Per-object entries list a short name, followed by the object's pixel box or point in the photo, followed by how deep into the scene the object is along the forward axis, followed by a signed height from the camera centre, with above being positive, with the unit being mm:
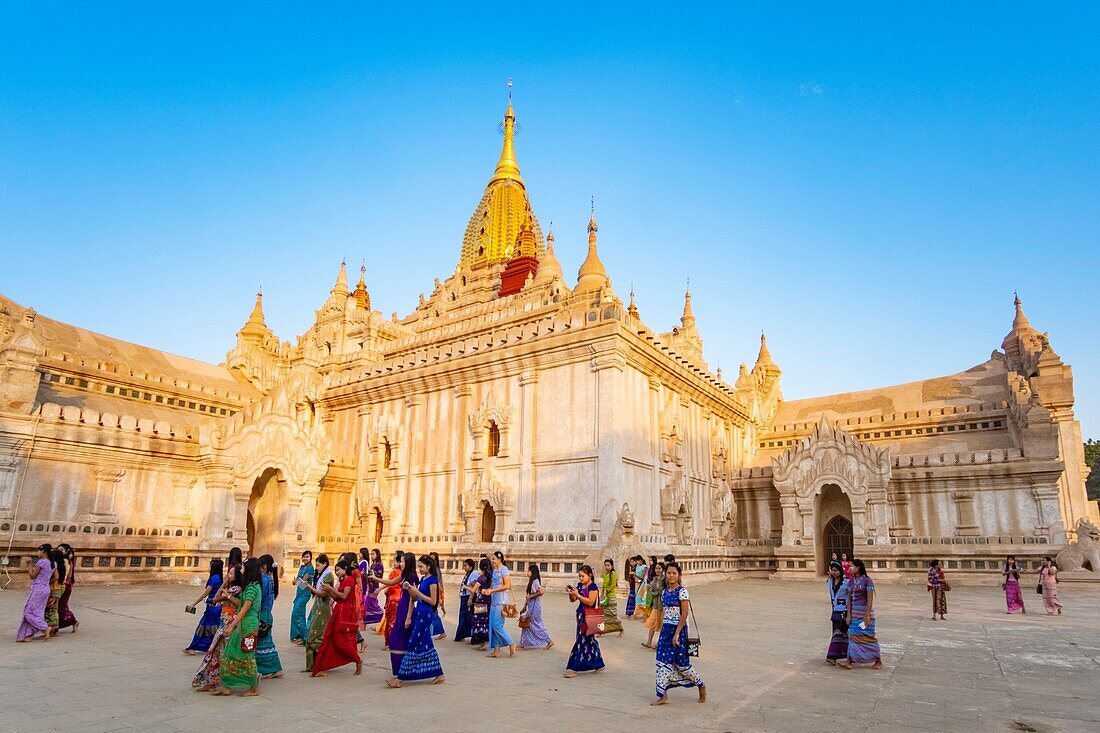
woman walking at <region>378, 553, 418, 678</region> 9375 -1384
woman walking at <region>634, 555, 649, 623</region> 17141 -1626
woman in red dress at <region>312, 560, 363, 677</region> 9953 -1640
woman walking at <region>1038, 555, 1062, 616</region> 17344 -1479
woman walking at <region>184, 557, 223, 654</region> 11047 -1678
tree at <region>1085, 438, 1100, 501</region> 67750 +5472
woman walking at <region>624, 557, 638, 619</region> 17719 -1860
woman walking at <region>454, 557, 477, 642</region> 12906 -1562
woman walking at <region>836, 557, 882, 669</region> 10469 -1525
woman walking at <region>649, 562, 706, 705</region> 8344 -1540
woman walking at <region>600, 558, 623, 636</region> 14883 -1740
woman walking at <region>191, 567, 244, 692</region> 8820 -1573
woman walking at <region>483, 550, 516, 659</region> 11938 -1582
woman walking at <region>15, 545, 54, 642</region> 12141 -1689
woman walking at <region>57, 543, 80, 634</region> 12812 -1501
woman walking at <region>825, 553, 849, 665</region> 10680 -1394
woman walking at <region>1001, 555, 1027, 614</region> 17844 -1619
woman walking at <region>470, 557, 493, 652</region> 12445 -1551
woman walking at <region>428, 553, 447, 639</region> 13066 -2036
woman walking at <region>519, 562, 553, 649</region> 12469 -1900
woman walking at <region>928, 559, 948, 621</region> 16078 -1435
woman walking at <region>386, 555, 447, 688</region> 9258 -1608
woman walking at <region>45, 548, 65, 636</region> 12555 -1454
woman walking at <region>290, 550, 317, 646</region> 11977 -1444
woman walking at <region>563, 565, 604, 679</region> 9977 -1876
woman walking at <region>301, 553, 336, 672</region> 10426 -1440
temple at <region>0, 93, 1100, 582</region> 24266 +2498
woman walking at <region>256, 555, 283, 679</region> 9516 -1661
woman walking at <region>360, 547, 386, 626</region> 14843 -1750
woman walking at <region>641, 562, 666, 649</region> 12797 -1599
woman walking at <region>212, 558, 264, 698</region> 8609 -1638
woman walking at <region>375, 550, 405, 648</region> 13550 -1640
